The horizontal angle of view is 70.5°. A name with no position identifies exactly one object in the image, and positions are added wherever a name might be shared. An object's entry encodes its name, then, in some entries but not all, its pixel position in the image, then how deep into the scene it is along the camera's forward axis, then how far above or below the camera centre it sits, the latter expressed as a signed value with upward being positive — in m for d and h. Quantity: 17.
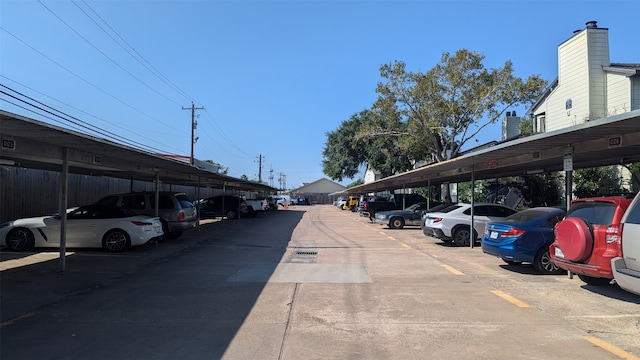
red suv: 7.30 -0.57
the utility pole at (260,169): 103.44 +6.70
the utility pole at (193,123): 49.83 +8.27
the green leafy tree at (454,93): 30.69 +7.42
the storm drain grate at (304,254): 12.35 -1.67
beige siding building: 22.00 +6.32
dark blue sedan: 10.11 -0.86
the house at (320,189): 129.75 +2.85
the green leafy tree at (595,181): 22.88 +1.09
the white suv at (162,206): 16.67 -0.35
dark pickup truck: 29.31 -0.27
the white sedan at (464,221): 15.55 -0.70
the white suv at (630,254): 5.88 -0.69
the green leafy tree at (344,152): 57.66 +6.05
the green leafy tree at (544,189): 27.92 +0.79
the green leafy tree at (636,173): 18.40 +1.19
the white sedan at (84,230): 12.99 -1.00
